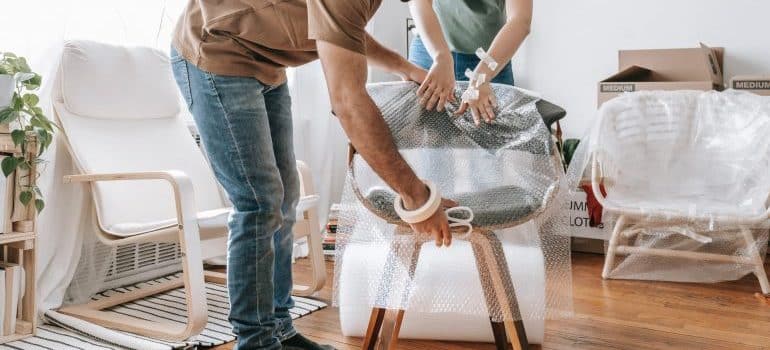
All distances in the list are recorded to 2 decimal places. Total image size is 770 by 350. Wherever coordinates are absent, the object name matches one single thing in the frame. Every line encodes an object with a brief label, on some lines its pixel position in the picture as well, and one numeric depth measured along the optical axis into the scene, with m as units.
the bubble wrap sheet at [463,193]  1.28
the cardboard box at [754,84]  2.70
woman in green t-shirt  1.35
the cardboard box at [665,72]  2.71
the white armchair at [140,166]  1.75
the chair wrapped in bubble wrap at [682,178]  2.38
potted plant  1.76
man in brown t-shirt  1.20
